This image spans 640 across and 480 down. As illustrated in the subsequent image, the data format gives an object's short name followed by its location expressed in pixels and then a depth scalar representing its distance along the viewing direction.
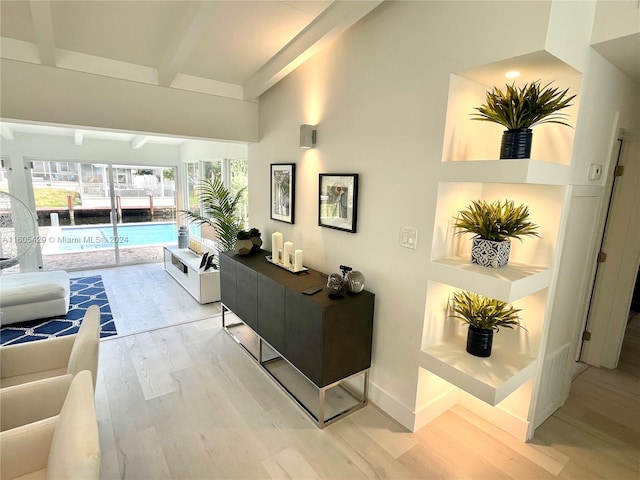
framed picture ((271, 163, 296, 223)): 3.34
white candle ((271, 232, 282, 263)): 3.25
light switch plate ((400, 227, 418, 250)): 2.21
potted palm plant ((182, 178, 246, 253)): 4.28
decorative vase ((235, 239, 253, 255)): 3.55
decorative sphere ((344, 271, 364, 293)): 2.43
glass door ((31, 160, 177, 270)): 5.89
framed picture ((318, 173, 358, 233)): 2.61
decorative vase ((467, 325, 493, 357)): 2.18
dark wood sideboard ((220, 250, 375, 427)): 2.30
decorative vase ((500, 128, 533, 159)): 1.78
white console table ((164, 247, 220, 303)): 4.60
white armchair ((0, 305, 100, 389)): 1.94
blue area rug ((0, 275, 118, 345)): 3.66
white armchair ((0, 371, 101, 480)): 1.19
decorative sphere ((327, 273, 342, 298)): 2.39
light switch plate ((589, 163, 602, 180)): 2.17
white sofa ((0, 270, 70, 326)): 3.83
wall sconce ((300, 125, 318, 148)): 2.94
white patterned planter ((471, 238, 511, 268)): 2.01
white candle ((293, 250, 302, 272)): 2.95
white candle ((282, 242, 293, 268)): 3.09
